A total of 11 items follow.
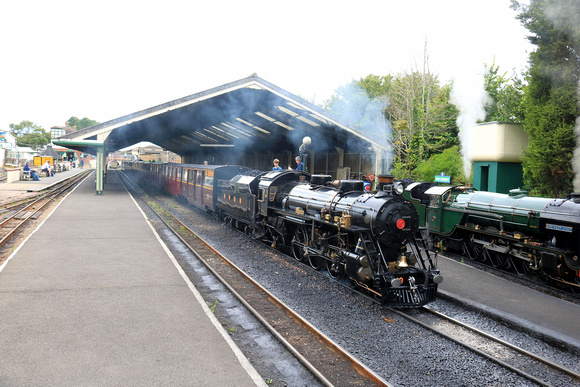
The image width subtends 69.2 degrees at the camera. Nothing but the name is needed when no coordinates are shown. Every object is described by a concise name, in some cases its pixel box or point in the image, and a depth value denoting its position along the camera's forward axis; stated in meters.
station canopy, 20.50
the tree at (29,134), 95.00
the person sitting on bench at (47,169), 39.60
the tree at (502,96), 17.38
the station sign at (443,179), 12.21
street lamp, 13.84
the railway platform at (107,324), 4.51
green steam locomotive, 8.23
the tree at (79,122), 134.43
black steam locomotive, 7.31
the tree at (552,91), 12.45
